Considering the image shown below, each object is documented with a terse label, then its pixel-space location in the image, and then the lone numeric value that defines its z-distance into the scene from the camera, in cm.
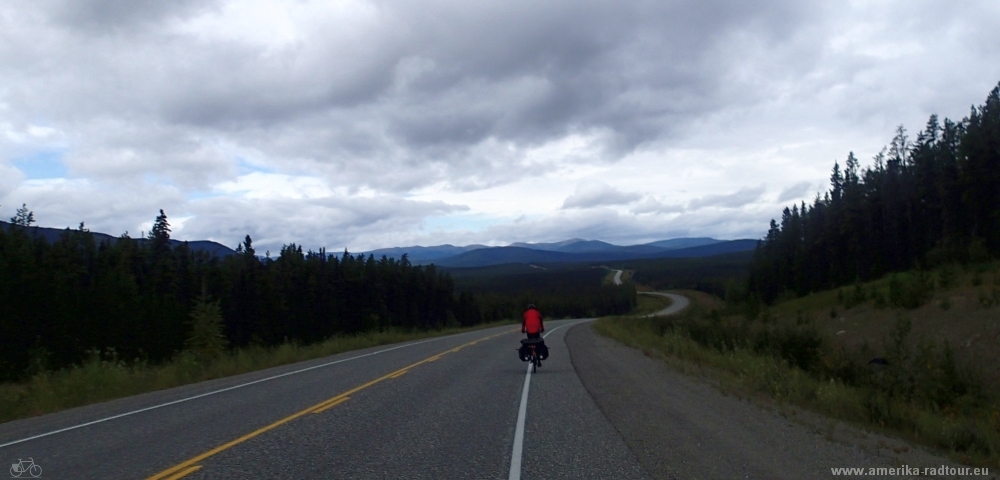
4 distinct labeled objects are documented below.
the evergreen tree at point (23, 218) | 6649
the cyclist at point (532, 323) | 1906
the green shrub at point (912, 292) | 4209
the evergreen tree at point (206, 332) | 3431
